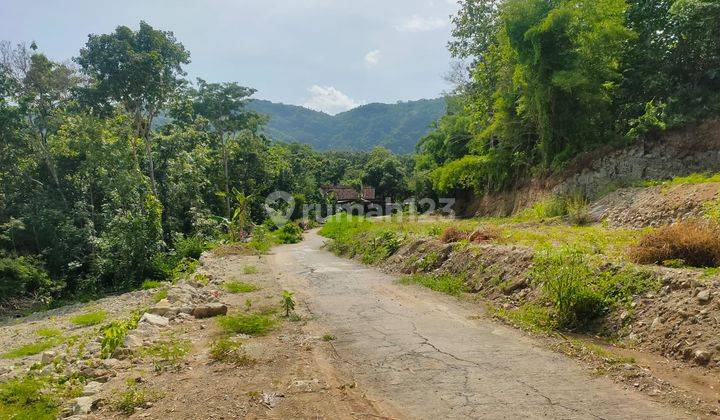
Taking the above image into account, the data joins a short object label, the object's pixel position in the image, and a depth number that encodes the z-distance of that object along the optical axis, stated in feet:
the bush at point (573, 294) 20.65
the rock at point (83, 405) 14.47
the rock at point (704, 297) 17.15
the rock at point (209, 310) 27.53
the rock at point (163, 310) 27.27
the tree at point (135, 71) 83.56
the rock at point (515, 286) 26.25
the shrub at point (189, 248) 74.20
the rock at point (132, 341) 20.75
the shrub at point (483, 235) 37.86
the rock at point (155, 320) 25.14
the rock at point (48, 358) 21.04
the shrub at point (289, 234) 97.31
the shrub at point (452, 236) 39.80
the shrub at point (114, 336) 20.27
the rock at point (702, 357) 15.34
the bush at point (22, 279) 64.49
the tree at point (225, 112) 122.21
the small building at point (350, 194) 196.89
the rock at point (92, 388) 16.06
